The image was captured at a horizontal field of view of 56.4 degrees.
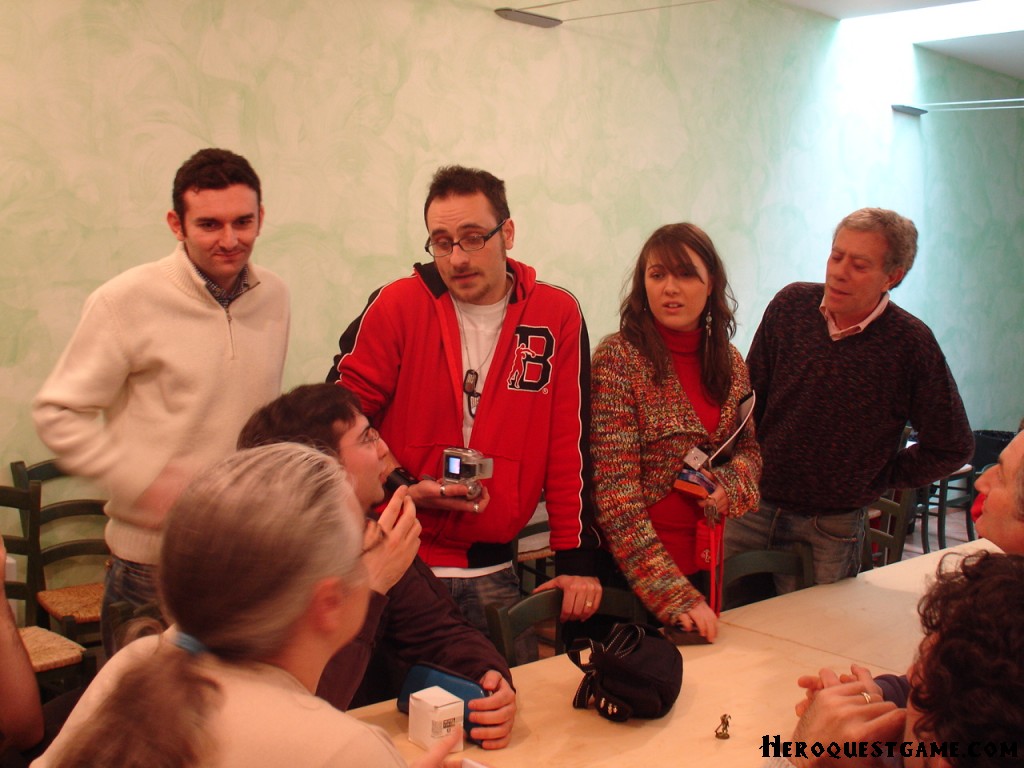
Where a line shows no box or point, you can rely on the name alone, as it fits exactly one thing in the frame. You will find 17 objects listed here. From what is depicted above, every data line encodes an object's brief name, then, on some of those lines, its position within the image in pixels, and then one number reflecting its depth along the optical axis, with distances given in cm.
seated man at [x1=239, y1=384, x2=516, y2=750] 180
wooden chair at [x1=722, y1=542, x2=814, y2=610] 276
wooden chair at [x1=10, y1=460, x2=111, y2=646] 318
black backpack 192
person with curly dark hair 111
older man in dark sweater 292
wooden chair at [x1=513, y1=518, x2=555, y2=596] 407
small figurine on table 189
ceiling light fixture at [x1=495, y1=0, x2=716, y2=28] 449
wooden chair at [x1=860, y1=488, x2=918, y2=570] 338
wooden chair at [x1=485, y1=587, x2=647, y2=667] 221
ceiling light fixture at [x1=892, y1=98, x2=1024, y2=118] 703
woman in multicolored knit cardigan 246
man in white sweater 225
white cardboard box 176
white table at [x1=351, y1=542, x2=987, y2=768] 182
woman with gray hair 102
